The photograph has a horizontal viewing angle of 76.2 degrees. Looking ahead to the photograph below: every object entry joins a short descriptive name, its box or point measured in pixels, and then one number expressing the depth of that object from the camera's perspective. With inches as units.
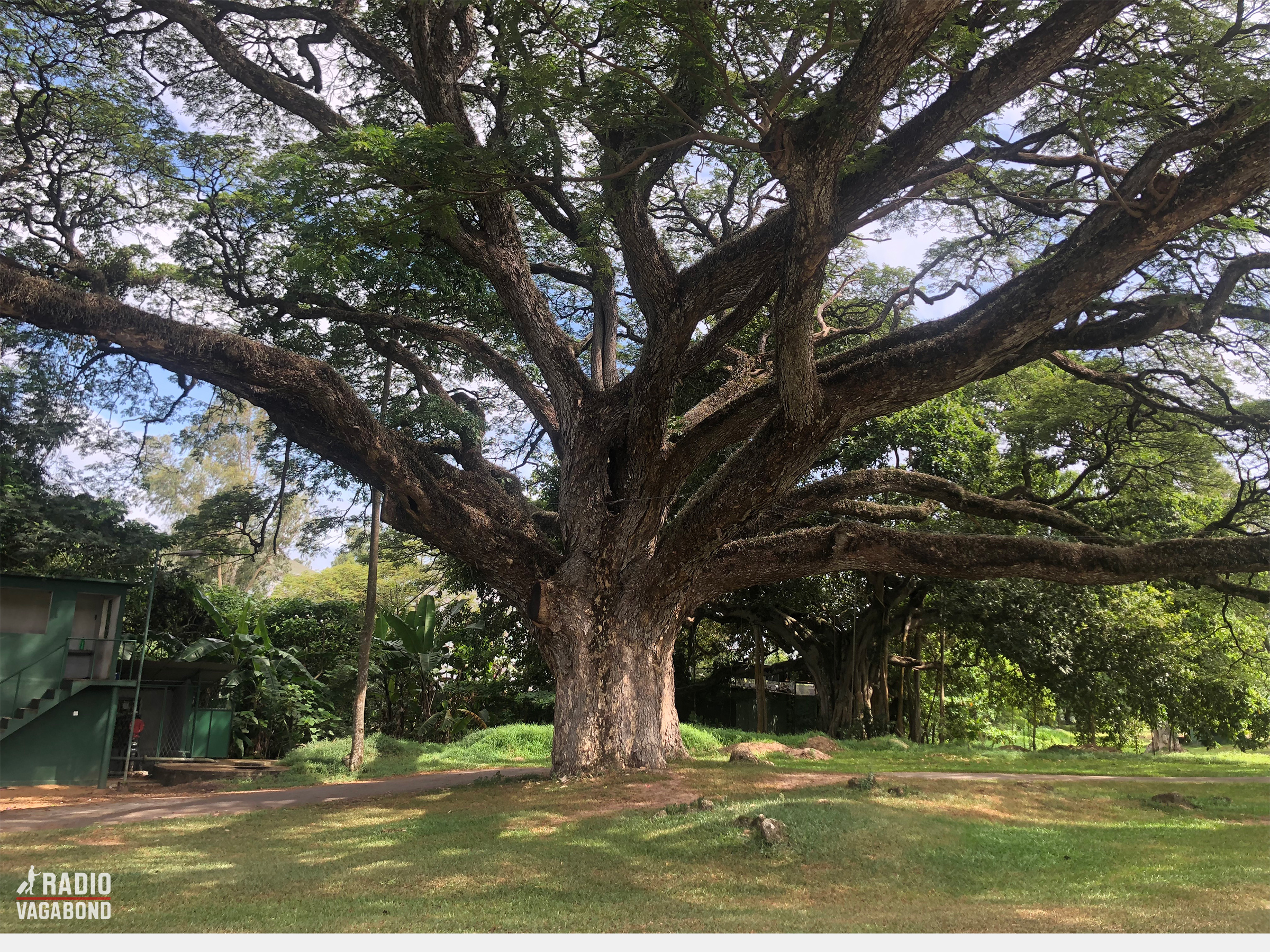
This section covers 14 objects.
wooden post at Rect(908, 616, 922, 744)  835.1
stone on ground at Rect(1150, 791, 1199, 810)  347.3
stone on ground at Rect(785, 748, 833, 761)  504.1
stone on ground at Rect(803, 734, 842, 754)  557.9
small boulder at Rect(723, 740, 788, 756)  485.1
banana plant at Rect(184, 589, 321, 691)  610.2
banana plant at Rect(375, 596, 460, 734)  697.0
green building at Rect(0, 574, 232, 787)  495.2
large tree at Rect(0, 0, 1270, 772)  277.1
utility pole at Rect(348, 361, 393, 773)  519.2
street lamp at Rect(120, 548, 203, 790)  496.6
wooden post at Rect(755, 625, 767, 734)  782.5
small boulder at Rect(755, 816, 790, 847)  239.9
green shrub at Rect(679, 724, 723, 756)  582.2
